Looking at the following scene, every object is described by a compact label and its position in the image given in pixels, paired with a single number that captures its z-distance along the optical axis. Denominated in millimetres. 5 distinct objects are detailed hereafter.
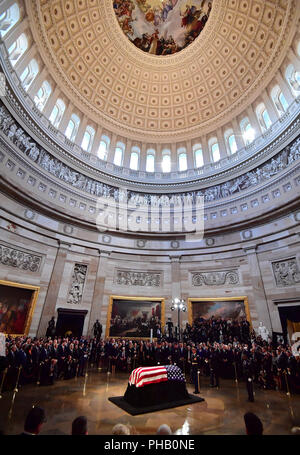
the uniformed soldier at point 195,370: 8125
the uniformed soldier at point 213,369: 9036
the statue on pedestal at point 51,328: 14359
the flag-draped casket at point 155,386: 6559
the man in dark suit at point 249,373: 7098
